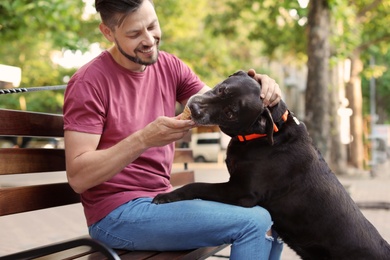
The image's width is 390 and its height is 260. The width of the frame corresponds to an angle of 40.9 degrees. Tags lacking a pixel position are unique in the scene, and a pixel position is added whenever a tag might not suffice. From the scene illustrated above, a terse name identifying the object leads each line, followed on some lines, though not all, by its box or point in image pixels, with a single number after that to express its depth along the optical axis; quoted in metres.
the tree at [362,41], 14.88
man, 2.60
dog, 2.73
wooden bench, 2.82
